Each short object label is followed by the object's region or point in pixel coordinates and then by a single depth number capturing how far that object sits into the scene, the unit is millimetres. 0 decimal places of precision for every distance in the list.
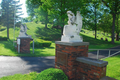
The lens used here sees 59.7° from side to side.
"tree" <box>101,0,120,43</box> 23273
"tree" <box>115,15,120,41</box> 31312
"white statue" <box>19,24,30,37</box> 11930
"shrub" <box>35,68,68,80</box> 3900
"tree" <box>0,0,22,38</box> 28484
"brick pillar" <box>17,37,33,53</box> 11866
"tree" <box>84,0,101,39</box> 29647
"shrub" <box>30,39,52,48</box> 17031
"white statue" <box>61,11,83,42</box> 4888
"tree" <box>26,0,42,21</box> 39325
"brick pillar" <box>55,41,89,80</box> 4535
